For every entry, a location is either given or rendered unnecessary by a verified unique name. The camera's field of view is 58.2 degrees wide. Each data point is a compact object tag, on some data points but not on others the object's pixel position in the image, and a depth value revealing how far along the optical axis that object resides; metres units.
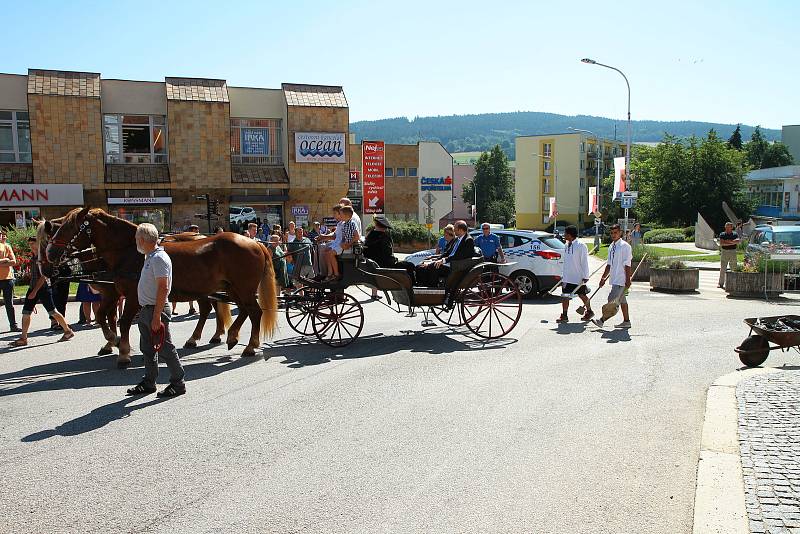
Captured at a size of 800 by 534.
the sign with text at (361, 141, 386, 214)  39.03
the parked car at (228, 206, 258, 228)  38.94
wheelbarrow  9.09
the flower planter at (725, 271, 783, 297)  17.98
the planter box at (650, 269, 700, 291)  19.75
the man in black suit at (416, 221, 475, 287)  12.30
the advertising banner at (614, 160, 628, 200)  33.03
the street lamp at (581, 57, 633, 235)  34.81
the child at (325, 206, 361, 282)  11.32
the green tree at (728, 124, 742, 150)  115.60
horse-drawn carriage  11.38
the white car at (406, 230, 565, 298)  17.97
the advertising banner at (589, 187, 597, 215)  39.87
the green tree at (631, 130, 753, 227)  56.47
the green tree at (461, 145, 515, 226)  103.62
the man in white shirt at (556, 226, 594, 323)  14.13
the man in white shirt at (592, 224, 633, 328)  13.30
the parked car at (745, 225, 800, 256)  22.36
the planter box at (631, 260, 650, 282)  22.56
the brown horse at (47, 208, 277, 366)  9.96
